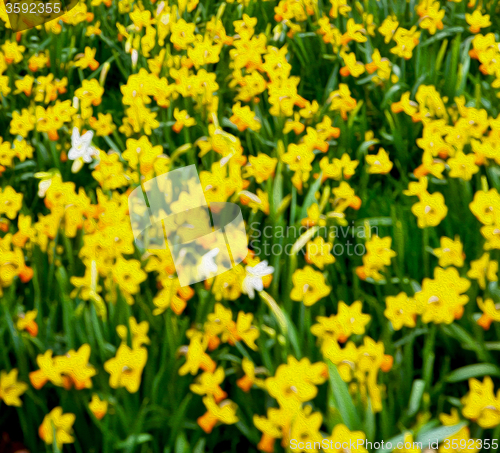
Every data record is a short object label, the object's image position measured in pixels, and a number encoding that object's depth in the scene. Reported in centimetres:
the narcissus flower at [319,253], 262
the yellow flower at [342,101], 305
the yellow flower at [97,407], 244
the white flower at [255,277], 256
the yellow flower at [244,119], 295
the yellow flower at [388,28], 336
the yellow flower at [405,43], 323
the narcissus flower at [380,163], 285
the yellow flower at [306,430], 237
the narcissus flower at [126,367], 245
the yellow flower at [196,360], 247
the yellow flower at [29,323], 255
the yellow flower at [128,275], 256
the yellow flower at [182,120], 299
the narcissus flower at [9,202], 277
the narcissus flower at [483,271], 254
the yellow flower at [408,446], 236
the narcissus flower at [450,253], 258
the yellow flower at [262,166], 279
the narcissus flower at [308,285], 254
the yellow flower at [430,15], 342
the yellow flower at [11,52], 358
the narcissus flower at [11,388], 248
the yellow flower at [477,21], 334
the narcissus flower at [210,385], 247
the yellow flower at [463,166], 275
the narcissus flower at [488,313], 249
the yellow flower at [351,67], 316
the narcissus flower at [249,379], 247
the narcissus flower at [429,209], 264
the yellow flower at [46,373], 245
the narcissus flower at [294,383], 238
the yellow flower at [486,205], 257
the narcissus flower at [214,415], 245
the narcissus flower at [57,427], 243
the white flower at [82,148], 285
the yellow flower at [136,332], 249
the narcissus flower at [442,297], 246
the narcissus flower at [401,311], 251
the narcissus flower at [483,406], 240
